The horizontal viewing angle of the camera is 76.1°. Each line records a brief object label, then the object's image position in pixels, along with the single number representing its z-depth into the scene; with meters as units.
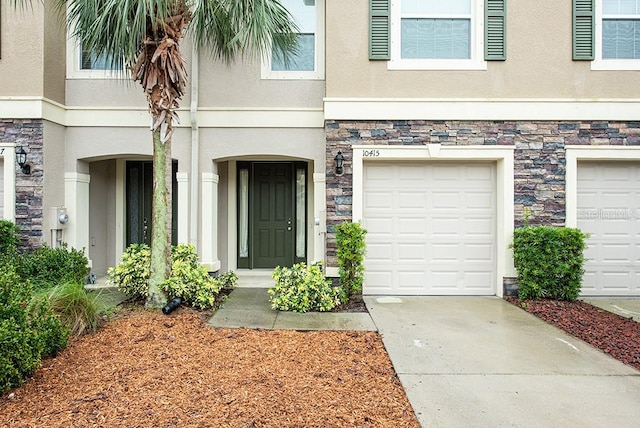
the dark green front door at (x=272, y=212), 8.91
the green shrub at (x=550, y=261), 6.36
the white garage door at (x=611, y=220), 7.02
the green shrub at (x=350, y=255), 6.32
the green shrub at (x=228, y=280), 7.09
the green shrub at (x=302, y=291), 5.90
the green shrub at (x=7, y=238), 6.62
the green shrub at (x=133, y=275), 6.16
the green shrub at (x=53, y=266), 6.35
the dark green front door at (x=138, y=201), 8.81
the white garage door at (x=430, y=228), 7.03
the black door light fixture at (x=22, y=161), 6.85
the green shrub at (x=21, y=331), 3.21
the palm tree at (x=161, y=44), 5.36
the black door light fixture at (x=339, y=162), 6.66
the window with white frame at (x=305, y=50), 7.51
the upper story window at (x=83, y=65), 7.55
